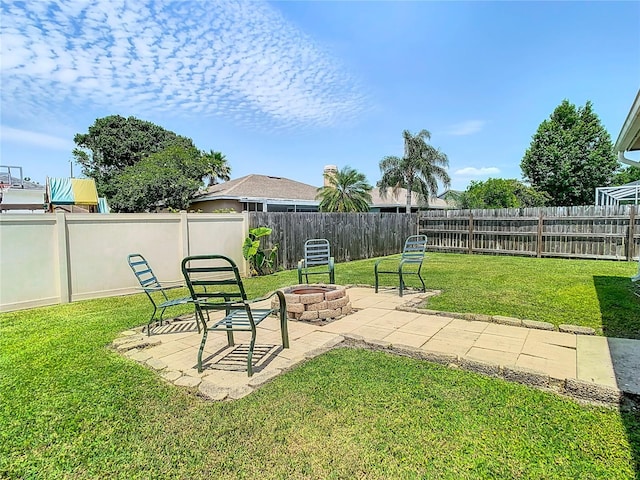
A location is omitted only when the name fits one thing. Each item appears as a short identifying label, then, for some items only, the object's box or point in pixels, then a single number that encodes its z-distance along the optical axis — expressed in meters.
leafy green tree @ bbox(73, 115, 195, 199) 27.75
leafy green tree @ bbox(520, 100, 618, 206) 24.42
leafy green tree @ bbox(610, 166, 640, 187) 28.64
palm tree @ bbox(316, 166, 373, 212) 19.39
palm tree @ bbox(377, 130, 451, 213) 22.00
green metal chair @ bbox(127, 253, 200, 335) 4.43
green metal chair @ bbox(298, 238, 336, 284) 6.62
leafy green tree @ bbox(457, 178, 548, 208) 24.28
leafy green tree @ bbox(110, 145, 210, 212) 20.61
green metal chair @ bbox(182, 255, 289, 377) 3.13
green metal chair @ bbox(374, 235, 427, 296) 6.41
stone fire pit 4.87
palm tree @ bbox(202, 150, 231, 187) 30.70
